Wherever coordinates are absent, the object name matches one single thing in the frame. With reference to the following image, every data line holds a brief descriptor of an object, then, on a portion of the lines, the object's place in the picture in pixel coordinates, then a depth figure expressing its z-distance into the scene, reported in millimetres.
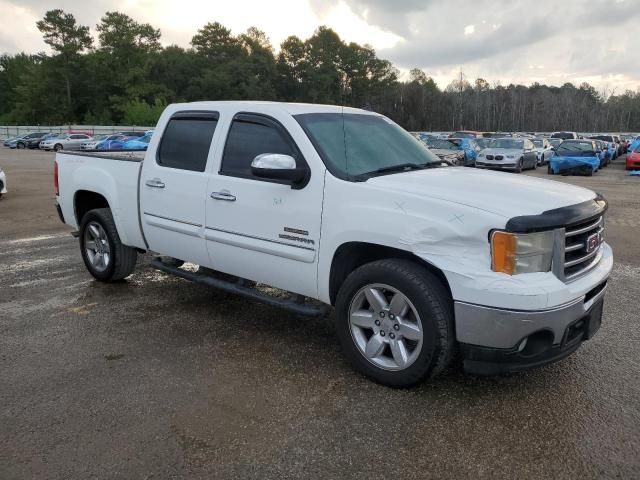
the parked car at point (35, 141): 49406
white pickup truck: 3184
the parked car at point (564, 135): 45081
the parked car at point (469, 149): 23194
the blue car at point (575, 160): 22328
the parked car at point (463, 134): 41125
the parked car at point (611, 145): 32017
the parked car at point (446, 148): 20403
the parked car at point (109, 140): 38250
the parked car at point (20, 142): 50656
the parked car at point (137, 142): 36200
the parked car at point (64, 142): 42656
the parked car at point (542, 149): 28339
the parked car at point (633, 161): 23984
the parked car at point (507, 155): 23078
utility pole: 114625
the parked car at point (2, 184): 13391
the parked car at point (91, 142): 40531
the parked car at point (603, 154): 26084
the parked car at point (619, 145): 39794
